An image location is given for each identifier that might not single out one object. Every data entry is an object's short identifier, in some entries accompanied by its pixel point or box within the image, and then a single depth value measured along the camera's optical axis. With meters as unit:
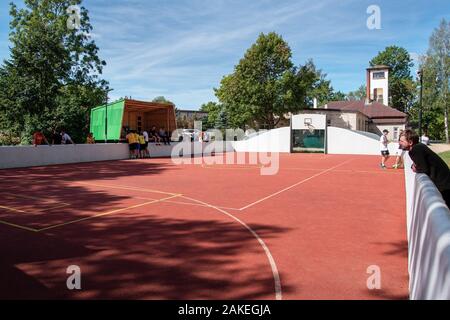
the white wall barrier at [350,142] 35.59
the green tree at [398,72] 81.81
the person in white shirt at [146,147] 27.27
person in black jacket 6.14
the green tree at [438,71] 52.81
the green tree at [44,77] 32.12
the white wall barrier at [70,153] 19.38
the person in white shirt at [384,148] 20.16
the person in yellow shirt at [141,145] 26.61
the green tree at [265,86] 48.53
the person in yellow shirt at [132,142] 26.16
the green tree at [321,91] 83.88
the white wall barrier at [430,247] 2.33
